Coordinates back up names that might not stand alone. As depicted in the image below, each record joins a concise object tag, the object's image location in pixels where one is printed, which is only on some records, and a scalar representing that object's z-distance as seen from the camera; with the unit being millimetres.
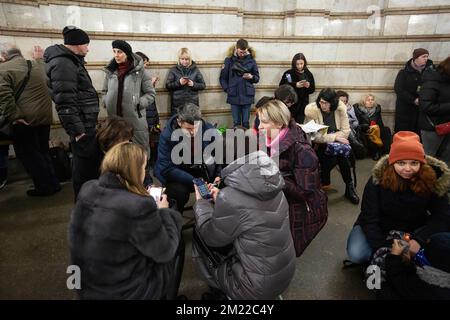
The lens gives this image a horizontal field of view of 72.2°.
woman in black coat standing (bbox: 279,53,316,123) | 5926
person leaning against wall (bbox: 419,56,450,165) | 4000
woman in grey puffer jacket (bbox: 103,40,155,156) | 3920
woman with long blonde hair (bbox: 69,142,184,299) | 1662
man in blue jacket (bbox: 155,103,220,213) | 3154
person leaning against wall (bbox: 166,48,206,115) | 5675
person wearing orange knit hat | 2443
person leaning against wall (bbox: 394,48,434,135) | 5703
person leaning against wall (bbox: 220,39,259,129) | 5977
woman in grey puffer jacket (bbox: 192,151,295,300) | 1894
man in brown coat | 3896
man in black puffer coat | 3201
